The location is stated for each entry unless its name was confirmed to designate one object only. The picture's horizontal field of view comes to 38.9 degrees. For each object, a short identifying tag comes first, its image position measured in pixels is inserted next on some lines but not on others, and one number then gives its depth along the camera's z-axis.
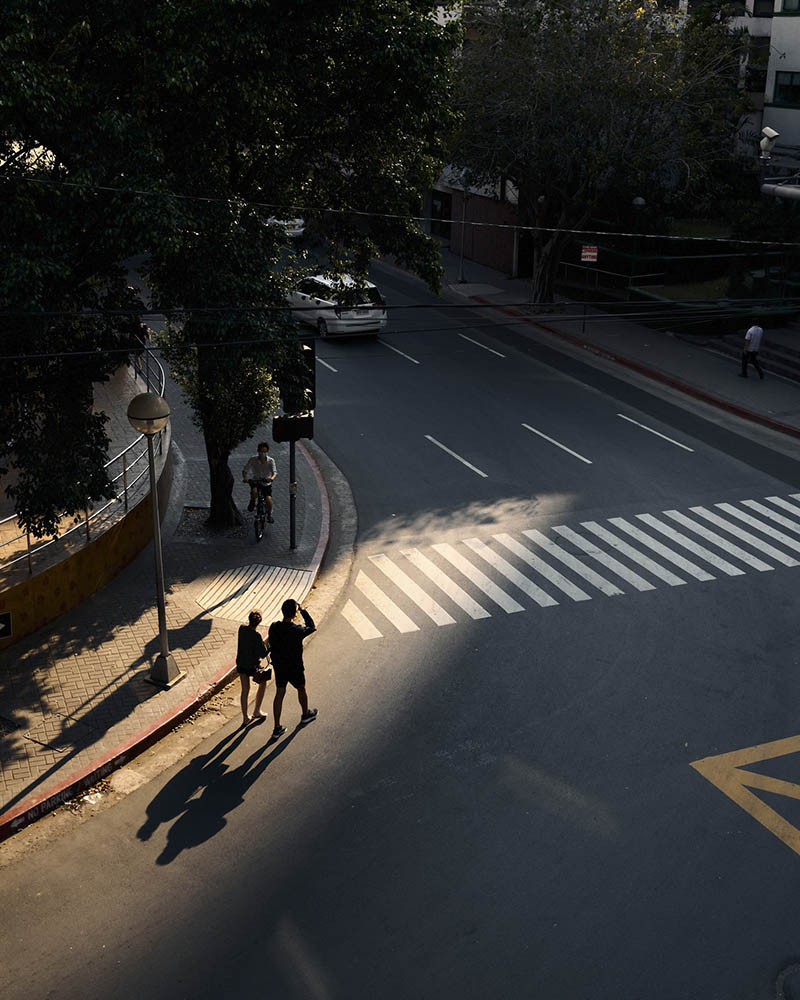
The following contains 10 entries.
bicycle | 19.44
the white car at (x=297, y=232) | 44.70
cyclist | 19.70
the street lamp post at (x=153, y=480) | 14.17
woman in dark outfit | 13.80
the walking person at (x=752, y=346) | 30.12
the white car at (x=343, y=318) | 32.38
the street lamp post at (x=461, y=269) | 41.35
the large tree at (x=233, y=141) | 13.62
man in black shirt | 13.70
